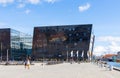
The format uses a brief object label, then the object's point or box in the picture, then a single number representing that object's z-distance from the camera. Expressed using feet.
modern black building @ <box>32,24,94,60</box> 207.29
